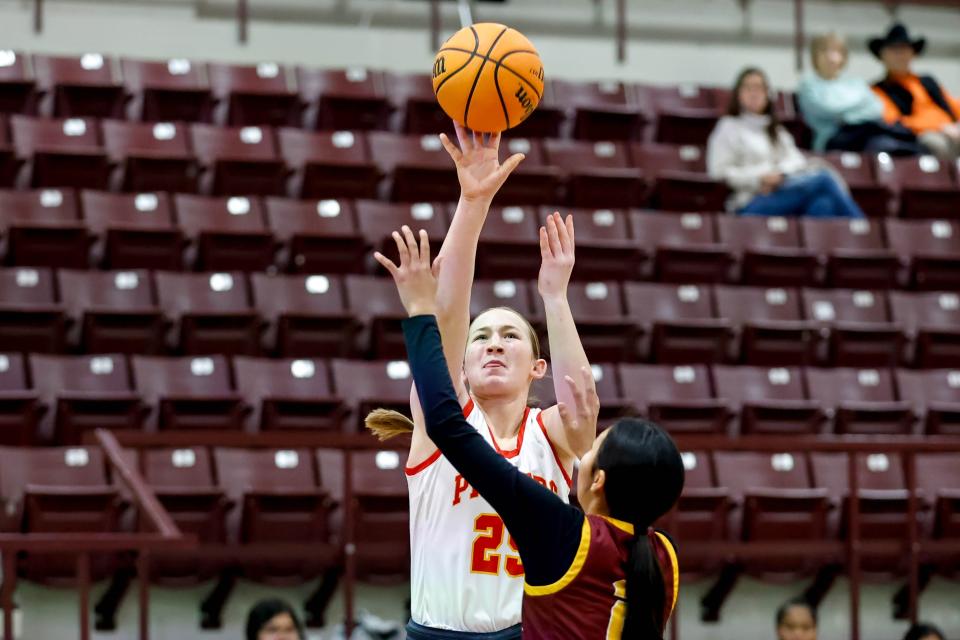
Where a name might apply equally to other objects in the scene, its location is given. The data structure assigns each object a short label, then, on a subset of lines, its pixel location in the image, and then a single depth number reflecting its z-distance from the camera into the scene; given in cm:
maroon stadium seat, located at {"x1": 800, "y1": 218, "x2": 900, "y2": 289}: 1628
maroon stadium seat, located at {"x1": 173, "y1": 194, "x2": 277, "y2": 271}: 1484
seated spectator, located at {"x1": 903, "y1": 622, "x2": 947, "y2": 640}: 1021
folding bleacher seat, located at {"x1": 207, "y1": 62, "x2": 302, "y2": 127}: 1755
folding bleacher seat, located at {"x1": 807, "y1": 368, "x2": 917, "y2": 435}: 1390
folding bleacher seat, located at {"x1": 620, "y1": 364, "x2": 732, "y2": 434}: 1321
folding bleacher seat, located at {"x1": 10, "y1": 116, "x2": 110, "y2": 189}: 1557
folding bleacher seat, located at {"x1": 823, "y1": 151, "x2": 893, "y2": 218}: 1775
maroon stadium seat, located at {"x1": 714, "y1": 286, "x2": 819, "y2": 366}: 1489
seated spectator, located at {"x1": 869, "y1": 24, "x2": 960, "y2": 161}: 1926
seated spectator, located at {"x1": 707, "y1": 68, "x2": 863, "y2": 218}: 1712
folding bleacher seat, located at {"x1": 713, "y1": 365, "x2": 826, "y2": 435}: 1350
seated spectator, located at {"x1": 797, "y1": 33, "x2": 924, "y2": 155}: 1866
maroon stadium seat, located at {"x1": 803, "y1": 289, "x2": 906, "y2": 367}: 1518
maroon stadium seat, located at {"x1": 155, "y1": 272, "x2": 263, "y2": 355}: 1377
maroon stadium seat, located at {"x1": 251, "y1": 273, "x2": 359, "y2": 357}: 1402
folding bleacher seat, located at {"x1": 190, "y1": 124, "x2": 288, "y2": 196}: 1598
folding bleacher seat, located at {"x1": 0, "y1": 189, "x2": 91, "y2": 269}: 1442
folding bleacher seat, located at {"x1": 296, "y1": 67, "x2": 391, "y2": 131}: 1782
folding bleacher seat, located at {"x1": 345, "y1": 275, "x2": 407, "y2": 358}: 1403
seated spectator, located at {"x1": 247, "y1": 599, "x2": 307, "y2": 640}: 940
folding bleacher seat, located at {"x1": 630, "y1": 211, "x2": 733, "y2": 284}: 1575
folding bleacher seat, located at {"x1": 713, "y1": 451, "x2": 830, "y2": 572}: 1201
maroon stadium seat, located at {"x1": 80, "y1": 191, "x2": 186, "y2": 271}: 1464
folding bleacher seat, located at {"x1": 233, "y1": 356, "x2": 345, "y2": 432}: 1267
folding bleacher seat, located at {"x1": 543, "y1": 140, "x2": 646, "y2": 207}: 1671
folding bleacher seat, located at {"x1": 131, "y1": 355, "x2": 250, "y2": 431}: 1256
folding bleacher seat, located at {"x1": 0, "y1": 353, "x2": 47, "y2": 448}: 1242
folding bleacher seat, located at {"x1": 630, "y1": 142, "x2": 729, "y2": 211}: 1707
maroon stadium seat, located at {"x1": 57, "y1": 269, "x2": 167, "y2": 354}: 1366
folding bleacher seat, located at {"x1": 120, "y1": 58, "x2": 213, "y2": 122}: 1734
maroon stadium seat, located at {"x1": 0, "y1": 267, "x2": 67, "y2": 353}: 1355
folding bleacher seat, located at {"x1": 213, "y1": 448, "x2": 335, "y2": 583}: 1145
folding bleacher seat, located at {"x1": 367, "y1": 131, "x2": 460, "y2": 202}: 1629
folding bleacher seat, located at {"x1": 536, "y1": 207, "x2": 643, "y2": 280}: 1549
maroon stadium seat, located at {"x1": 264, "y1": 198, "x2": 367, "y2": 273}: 1505
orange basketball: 597
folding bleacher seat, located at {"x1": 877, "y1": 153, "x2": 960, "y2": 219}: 1772
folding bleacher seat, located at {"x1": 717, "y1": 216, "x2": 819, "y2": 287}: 1598
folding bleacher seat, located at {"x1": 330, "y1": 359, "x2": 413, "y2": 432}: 1333
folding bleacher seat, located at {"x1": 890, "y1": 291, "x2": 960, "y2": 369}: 1559
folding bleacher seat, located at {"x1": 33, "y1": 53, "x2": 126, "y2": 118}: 1705
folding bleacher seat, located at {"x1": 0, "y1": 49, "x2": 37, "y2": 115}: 1693
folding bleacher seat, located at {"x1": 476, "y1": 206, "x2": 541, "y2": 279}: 1516
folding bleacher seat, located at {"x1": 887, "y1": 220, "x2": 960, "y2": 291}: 1649
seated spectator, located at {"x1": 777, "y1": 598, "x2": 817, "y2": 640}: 1018
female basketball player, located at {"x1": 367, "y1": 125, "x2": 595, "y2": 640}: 560
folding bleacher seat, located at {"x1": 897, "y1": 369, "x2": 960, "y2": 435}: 1475
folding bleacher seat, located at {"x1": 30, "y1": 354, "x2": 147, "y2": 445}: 1251
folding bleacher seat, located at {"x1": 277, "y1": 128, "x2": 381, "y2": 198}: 1615
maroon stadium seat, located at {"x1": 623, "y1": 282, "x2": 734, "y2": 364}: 1458
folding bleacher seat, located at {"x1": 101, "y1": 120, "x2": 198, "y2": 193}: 1578
